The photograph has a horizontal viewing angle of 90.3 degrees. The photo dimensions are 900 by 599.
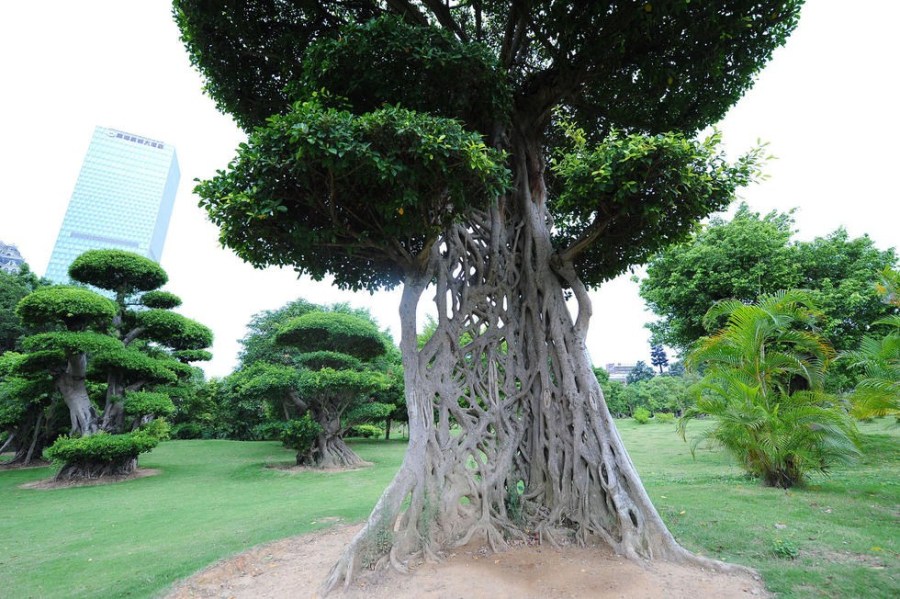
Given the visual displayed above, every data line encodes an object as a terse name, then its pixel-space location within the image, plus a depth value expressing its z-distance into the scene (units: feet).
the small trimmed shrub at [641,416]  98.78
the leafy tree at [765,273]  41.57
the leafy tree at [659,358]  242.68
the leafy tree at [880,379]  20.94
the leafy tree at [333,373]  45.60
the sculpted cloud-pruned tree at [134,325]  42.53
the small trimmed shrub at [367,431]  75.46
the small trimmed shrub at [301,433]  45.93
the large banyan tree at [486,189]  13.51
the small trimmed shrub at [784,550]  14.25
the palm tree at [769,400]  23.29
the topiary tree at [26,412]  44.06
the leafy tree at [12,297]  62.34
